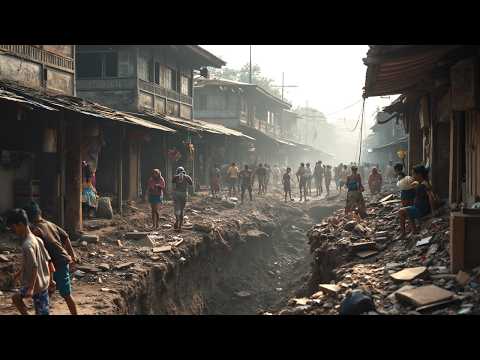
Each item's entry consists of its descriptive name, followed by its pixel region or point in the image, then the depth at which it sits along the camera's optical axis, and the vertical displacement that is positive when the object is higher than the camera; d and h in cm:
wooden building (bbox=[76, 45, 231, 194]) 1714 +313
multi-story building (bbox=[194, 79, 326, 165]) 2909 +412
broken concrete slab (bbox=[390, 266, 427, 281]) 621 -139
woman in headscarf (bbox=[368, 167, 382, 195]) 1939 -39
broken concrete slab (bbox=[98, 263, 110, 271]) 895 -188
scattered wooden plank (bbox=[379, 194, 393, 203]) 1436 -80
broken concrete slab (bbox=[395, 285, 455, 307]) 516 -141
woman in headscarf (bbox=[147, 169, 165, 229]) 1224 -45
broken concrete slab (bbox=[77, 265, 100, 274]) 873 -188
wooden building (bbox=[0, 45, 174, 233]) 1023 +58
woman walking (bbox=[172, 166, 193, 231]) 1210 -49
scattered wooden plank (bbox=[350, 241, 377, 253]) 883 -143
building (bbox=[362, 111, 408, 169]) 3216 +331
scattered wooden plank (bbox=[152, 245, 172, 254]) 1049 -179
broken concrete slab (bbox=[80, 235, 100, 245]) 1042 -155
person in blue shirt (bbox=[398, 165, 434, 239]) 868 -61
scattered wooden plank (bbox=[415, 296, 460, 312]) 506 -147
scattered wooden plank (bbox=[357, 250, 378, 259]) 849 -152
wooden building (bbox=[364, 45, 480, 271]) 598 +128
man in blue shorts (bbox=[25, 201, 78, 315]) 577 -100
